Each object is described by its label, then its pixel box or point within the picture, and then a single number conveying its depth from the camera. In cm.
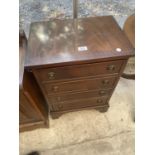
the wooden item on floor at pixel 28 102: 105
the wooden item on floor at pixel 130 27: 150
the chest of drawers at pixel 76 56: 98
